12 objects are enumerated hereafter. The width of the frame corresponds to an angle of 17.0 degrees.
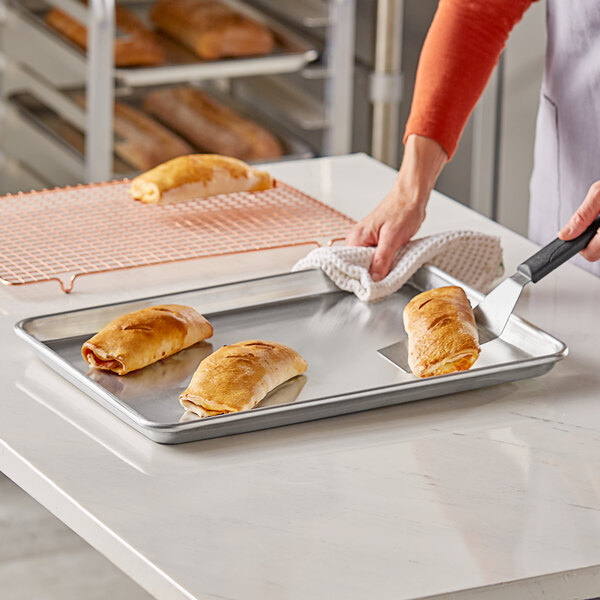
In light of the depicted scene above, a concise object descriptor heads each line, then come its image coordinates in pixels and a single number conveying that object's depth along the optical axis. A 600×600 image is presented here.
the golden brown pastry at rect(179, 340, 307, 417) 1.59
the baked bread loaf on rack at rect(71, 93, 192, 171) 4.59
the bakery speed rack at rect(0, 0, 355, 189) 4.42
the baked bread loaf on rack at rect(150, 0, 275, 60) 4.56
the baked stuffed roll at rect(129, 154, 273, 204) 2.49
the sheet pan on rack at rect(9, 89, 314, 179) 4.67
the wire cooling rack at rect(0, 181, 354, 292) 2.20
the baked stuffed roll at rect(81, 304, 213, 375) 1.72
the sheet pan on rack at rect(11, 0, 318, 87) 4.42
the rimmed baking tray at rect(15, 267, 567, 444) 1.60
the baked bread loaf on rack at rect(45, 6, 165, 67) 4.44
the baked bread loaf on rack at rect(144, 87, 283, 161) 4.69
